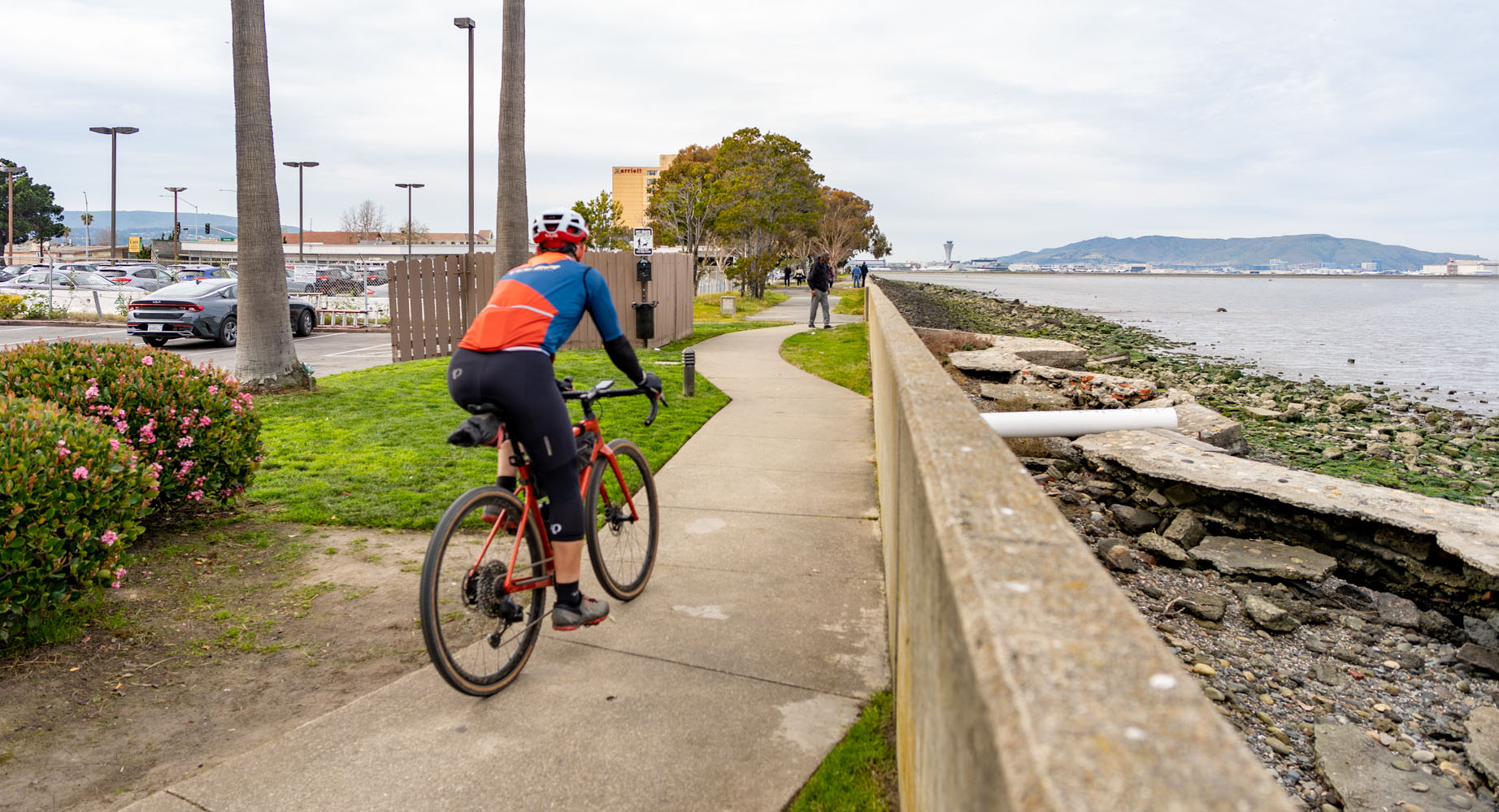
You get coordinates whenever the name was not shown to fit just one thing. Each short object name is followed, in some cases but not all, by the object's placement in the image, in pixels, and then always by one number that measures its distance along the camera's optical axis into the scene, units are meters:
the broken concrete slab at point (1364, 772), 3.71
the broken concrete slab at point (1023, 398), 11.12
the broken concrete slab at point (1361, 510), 5.96
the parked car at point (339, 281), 44.26
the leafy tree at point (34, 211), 85.75
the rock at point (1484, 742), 3.97
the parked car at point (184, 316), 19.45
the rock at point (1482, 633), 5.36
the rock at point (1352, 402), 17.12
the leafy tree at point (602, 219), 41.94
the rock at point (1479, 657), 5.12
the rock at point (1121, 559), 6.40
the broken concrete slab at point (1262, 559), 6.32
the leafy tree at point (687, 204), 44.03
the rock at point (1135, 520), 7.32
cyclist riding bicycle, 3.62
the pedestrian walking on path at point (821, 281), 23.64
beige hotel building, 177.50
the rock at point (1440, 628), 5.55
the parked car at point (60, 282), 33.84
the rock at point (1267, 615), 5.48
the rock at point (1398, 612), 5.68
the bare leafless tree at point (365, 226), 127.19
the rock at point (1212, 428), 9.98
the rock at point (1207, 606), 5.61
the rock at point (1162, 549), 6.59
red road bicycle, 3.50
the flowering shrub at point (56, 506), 3.86
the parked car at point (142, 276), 35.70
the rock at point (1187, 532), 6.98
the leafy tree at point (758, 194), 46.16
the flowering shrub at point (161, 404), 5.42
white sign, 18.98
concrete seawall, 1.01
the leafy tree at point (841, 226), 100.31
